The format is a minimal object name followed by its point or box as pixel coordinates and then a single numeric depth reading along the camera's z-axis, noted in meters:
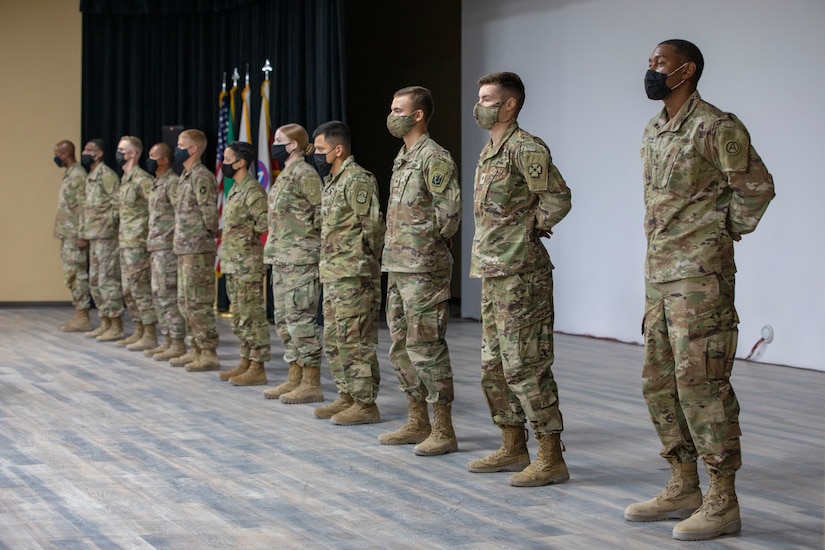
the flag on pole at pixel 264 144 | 10.23
